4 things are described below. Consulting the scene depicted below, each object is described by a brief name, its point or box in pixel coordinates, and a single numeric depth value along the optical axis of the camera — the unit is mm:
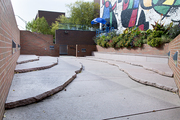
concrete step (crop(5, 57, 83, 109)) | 2794
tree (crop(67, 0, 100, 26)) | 30156
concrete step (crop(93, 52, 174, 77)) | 5562
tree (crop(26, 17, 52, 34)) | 33094
